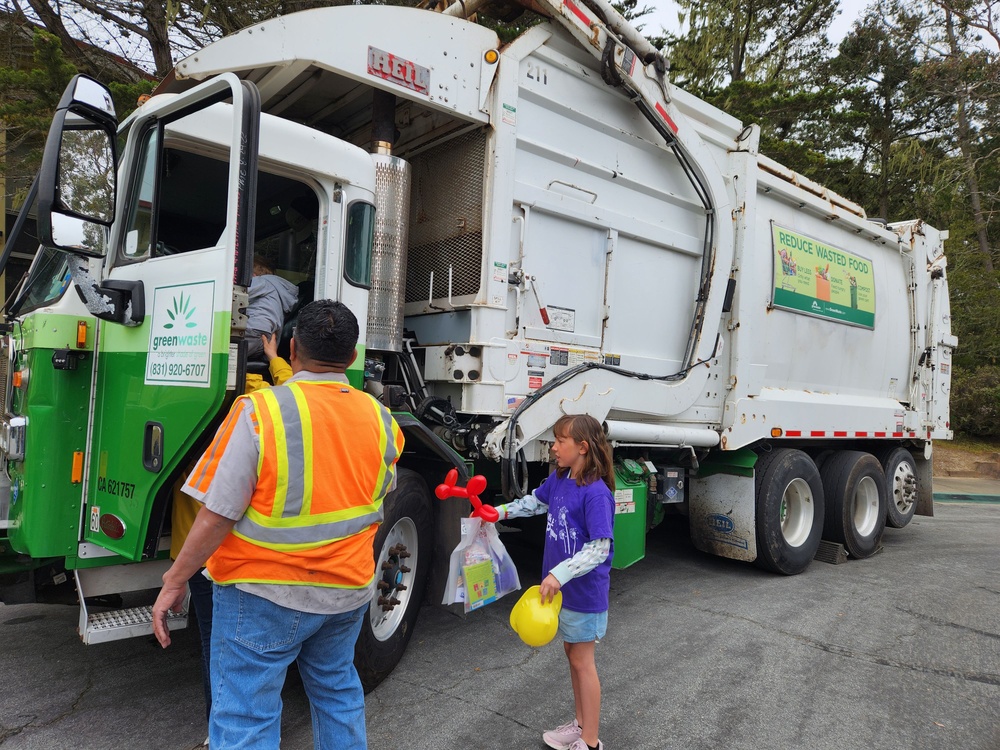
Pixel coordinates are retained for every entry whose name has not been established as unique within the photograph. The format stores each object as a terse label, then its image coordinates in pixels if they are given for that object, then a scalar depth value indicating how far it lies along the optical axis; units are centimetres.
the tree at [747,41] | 1386
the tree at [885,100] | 1577
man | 179
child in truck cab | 277
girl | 257
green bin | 412
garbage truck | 259
